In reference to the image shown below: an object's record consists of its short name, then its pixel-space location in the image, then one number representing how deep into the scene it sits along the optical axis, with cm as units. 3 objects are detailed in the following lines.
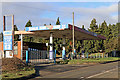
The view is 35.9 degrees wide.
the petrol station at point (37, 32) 3129
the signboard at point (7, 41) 3090
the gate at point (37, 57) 2506
